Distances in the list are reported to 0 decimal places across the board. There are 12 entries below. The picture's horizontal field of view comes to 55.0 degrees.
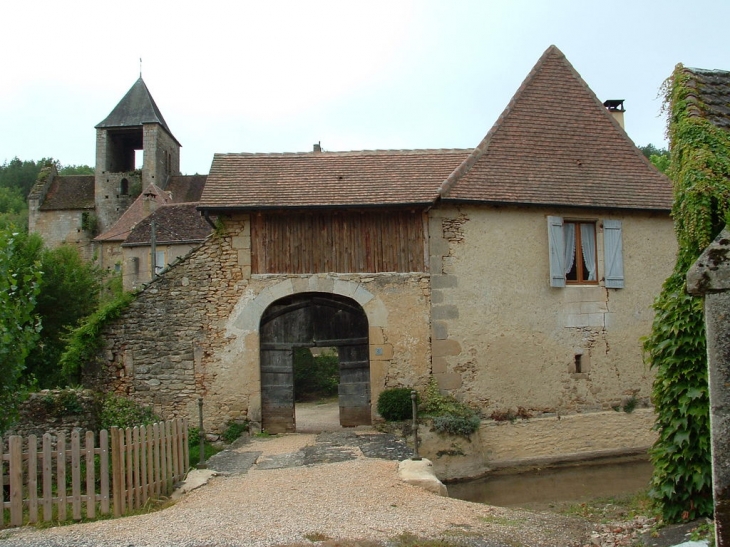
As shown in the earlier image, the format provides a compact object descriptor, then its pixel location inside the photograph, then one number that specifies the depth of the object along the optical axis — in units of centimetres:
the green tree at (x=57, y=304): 1823
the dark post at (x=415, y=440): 984
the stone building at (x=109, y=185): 4197
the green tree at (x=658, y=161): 2405
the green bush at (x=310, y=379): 2508
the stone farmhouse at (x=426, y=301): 1316
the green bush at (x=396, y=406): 1270
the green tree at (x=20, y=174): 7169
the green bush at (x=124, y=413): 1302
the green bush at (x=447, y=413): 1251
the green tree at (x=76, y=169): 7662
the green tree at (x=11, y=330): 838
